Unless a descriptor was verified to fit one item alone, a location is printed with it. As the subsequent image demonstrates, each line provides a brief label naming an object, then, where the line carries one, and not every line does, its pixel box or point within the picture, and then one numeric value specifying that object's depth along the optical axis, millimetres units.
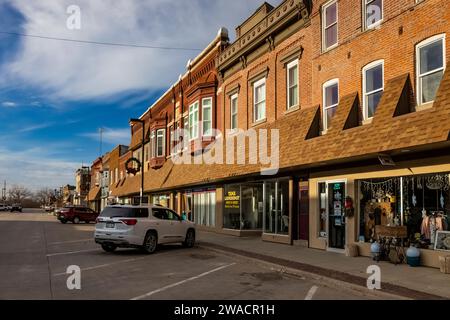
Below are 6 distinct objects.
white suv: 16031
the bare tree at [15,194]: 188038
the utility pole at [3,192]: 189875
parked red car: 42219
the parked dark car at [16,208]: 98938
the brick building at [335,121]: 12672
